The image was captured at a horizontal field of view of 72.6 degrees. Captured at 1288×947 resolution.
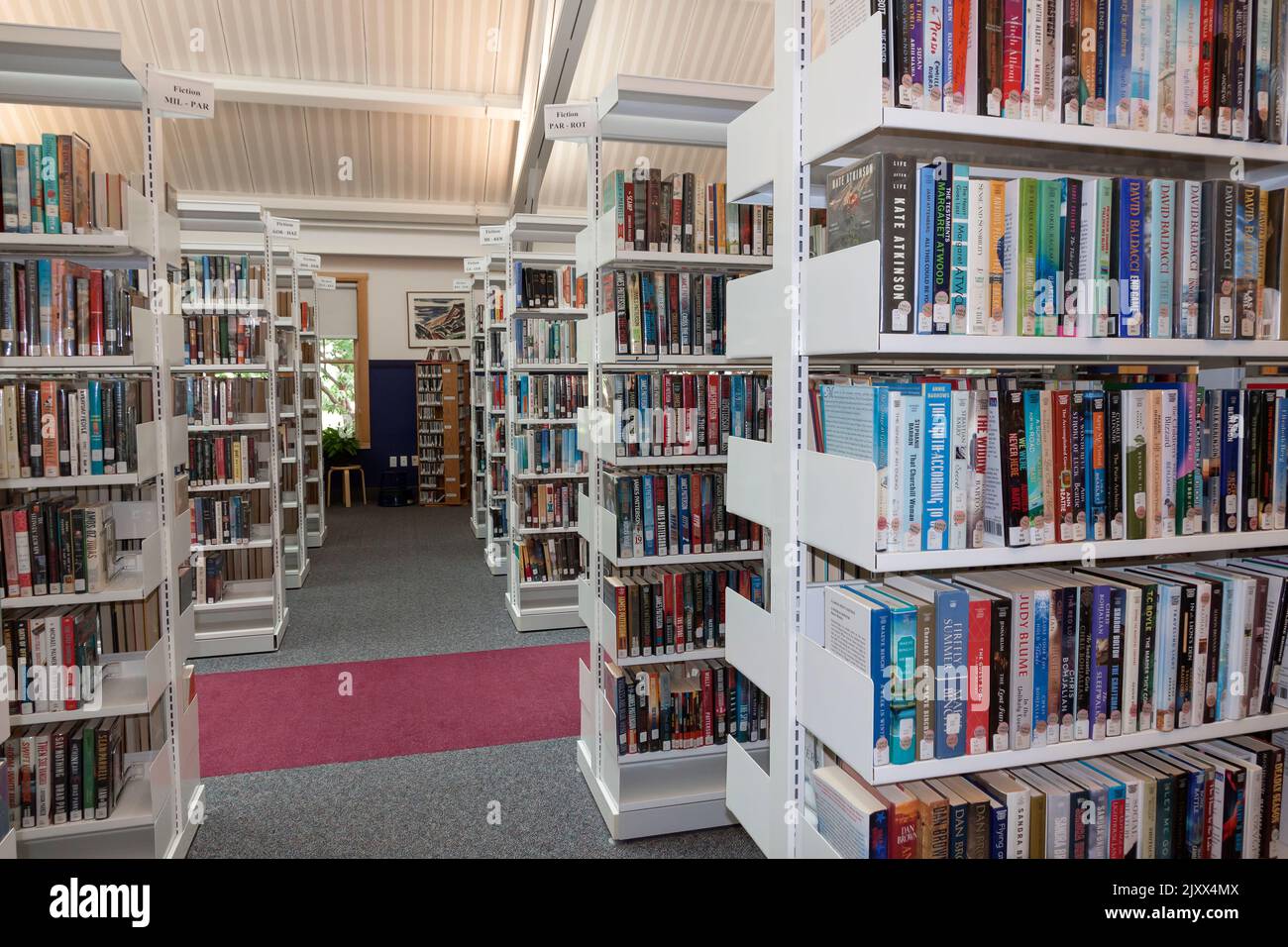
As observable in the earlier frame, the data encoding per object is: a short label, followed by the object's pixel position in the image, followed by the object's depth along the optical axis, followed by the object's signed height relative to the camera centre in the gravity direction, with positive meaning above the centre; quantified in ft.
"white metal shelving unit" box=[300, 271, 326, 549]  25.50 -0.03
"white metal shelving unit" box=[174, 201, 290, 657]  16.12 -2.56
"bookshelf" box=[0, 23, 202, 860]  7.92 -1.00
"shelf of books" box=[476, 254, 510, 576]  21.02 -0.16
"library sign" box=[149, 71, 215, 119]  8.30 +3.07
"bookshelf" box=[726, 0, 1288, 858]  4.83 +0.36
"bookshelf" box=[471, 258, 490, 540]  26.48 -0.19
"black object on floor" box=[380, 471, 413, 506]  34.58 -2.99
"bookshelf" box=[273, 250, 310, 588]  20.74 -0.53
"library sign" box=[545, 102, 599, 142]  9.57 +3.20
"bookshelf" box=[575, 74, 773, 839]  9.46 -1.31
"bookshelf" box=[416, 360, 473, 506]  34.78 -0.75
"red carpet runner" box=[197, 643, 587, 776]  12.10 -4.56
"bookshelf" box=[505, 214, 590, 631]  17.72 -1.43
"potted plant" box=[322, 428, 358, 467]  34.40 -1.33
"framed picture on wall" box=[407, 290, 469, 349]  36.60 +3.98
